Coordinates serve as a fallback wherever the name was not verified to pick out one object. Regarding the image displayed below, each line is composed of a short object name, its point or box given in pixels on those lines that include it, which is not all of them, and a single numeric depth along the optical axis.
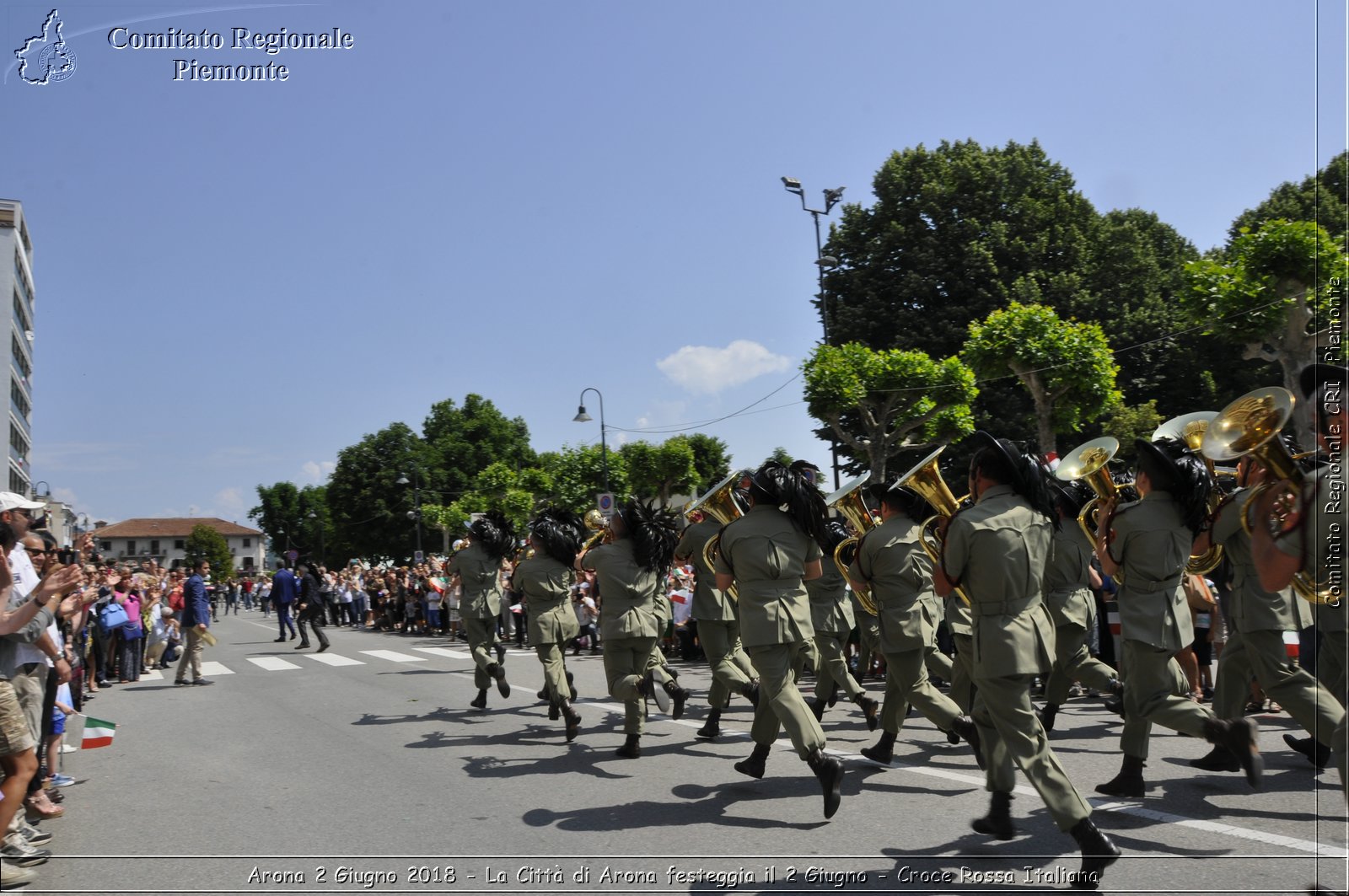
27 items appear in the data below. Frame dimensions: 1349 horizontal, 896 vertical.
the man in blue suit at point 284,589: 21.05
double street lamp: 26.06
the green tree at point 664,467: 45.06
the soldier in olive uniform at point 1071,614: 7.20
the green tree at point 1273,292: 16.19
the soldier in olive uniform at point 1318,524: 3.73
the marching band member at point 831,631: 8.02
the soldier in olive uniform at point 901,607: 6.46
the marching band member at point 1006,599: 4.59
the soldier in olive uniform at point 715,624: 8.08
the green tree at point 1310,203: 31.61
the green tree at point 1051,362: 21.81
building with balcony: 139.00
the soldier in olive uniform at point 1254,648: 5.27
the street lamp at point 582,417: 33.06
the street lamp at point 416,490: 49.32
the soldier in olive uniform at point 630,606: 7.61
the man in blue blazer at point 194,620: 15.05
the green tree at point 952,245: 32.16
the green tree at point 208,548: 118.12
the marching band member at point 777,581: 5.71
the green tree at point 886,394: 24.58
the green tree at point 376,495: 67.50
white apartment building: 52.69
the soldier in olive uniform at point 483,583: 10.78
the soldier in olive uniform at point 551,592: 8.86
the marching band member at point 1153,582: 5.53
